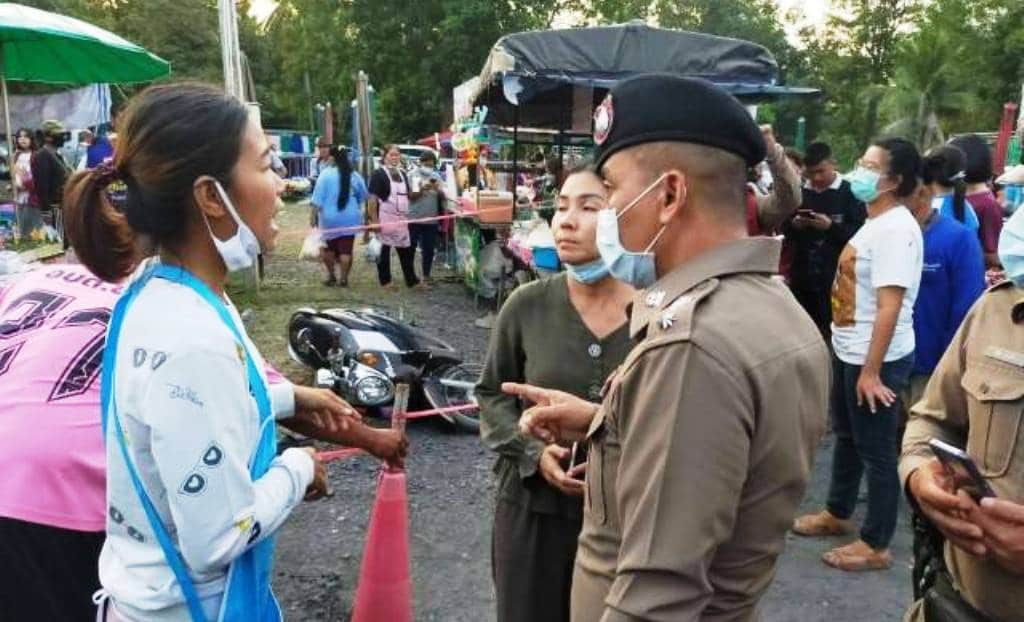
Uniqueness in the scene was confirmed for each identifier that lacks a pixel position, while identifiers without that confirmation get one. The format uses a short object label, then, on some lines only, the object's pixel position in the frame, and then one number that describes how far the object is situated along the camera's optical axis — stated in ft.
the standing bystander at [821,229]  18.71
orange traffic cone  10.23
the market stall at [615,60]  24.95
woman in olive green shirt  7.82
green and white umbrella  21.77
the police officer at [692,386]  4.05
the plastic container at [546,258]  21.61
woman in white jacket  4.64
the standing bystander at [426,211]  38.99
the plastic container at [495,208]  32.94
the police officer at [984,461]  5.49
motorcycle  18.75
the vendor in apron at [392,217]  37.19
